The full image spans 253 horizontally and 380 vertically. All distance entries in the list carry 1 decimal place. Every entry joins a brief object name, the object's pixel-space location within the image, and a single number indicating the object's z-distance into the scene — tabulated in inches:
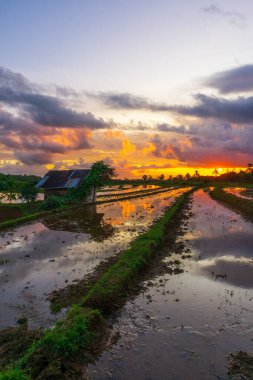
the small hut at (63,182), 1932.8
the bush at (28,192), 1927.9
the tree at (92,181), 1818.4
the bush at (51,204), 1539.1
